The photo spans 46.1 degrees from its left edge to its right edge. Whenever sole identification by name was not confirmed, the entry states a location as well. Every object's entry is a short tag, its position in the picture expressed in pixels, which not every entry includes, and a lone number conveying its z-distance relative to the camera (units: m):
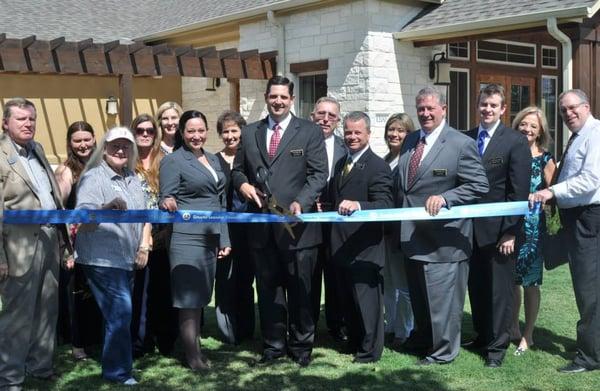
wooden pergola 11.52
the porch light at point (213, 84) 15.28
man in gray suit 5.41
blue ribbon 5.03
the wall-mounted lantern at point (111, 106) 15.85
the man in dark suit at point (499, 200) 5.52
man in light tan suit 4.73
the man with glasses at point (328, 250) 5.93
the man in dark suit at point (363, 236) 5.65
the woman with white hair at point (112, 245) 5.01
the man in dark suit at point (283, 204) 5.45
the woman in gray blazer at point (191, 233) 5.40
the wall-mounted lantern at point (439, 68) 12.12
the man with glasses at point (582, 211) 5.24
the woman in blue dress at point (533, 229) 6.00
